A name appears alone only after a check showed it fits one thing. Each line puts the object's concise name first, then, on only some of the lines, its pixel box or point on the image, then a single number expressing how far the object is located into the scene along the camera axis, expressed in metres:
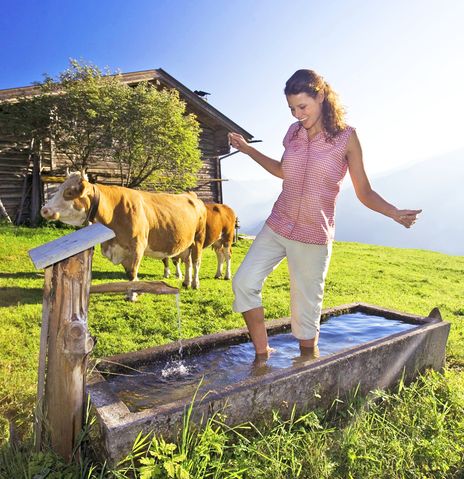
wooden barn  14.73
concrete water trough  2.38
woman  3.21
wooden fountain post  2.32
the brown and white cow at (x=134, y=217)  6.24
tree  13.59
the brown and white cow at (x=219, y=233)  9.34
